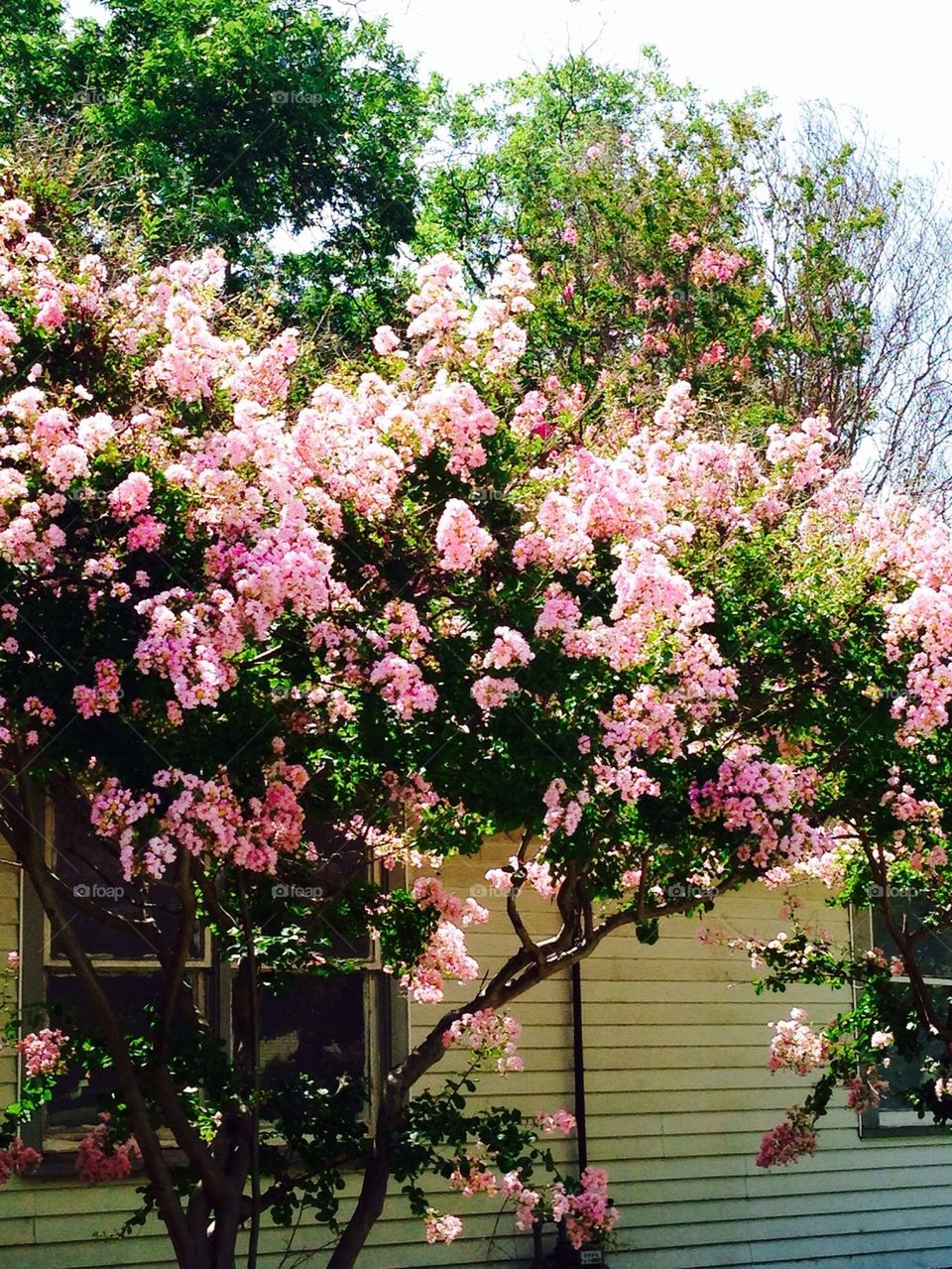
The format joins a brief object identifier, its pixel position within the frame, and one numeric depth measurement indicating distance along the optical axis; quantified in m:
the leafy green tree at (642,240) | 18.89
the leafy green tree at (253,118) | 18.62
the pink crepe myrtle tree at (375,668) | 5.98
